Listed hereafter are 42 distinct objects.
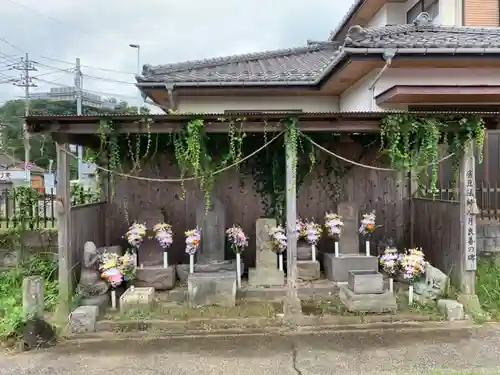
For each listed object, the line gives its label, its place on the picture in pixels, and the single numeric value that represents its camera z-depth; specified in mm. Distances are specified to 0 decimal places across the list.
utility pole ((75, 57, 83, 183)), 22716
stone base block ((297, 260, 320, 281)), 6770
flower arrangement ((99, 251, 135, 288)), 5730
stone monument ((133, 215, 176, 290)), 6457
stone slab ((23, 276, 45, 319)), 4887
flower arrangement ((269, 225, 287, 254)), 6559
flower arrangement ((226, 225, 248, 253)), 6638
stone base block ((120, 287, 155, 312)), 5508
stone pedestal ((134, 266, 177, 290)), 6449
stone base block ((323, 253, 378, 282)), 6707
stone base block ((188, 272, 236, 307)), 5793
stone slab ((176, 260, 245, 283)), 6515
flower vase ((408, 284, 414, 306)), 5830
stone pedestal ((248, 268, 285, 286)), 6410
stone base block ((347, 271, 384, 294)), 5645
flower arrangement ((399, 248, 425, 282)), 5879
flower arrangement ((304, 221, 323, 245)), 6883
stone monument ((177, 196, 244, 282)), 6789
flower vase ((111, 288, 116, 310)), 5801
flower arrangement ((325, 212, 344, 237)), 6867
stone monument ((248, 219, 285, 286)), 6422
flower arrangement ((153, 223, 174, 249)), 6598
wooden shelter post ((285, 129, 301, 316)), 5484
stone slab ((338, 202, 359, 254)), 7074
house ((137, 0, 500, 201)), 6684
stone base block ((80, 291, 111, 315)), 5457
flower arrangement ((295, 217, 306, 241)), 6950
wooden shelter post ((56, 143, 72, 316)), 5469
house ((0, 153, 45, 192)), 28197
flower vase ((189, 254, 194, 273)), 6469
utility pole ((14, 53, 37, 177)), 28050
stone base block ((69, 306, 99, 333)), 5059
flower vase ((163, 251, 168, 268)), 6605
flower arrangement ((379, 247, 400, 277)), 6254
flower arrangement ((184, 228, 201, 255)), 6461
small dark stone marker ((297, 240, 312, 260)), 6949
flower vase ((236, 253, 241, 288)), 6312
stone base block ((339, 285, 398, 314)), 5531
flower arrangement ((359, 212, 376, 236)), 6977
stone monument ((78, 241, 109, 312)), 5586
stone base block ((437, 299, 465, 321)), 5355
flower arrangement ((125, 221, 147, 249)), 6617
